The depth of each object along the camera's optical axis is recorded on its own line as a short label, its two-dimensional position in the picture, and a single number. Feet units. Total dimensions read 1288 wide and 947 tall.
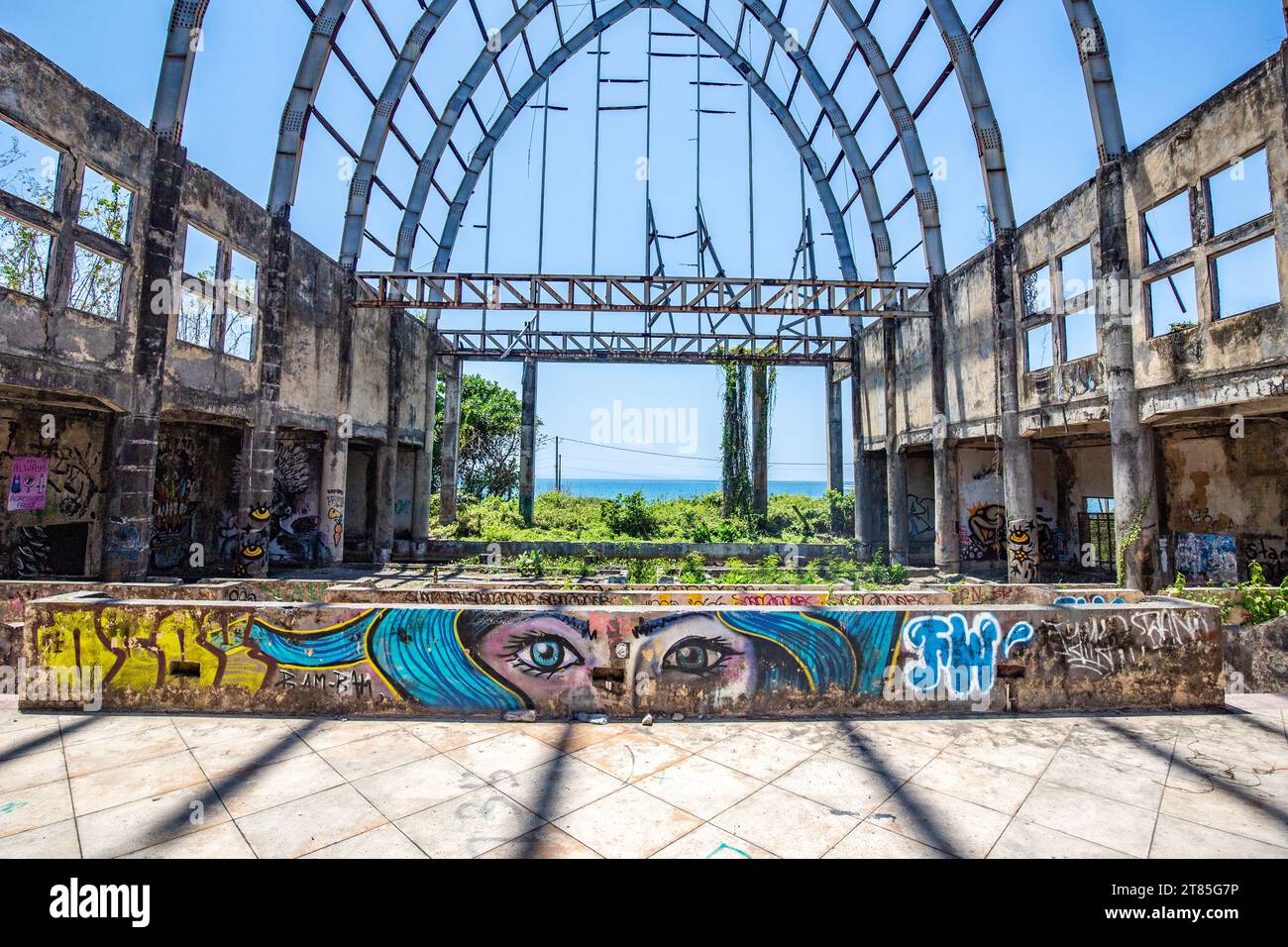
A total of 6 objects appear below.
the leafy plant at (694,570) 41.26
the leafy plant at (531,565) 46.50
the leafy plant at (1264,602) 24.57
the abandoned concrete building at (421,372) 29.35
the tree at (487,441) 112.88
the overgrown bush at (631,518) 79.25
